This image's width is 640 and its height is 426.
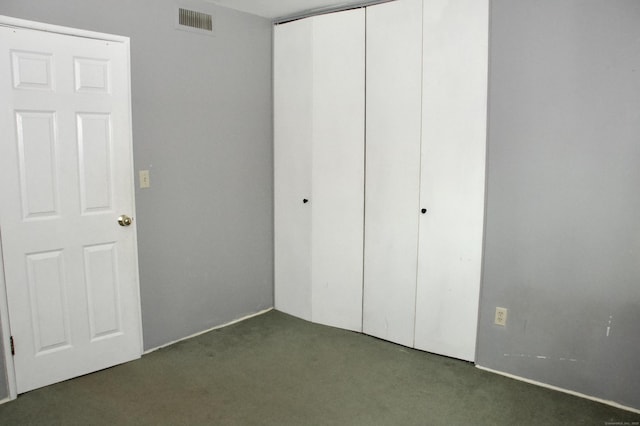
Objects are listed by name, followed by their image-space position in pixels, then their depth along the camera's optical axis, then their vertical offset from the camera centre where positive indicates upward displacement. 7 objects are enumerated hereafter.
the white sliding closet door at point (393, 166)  3.04 +0.00
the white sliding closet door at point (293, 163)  3.53 +0.03
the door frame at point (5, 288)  2.38 -0.66
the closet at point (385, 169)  2.88 -0.02
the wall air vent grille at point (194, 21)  3.10 +1.01
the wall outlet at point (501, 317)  2.80 -0.93
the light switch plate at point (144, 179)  2.98 -0.09
